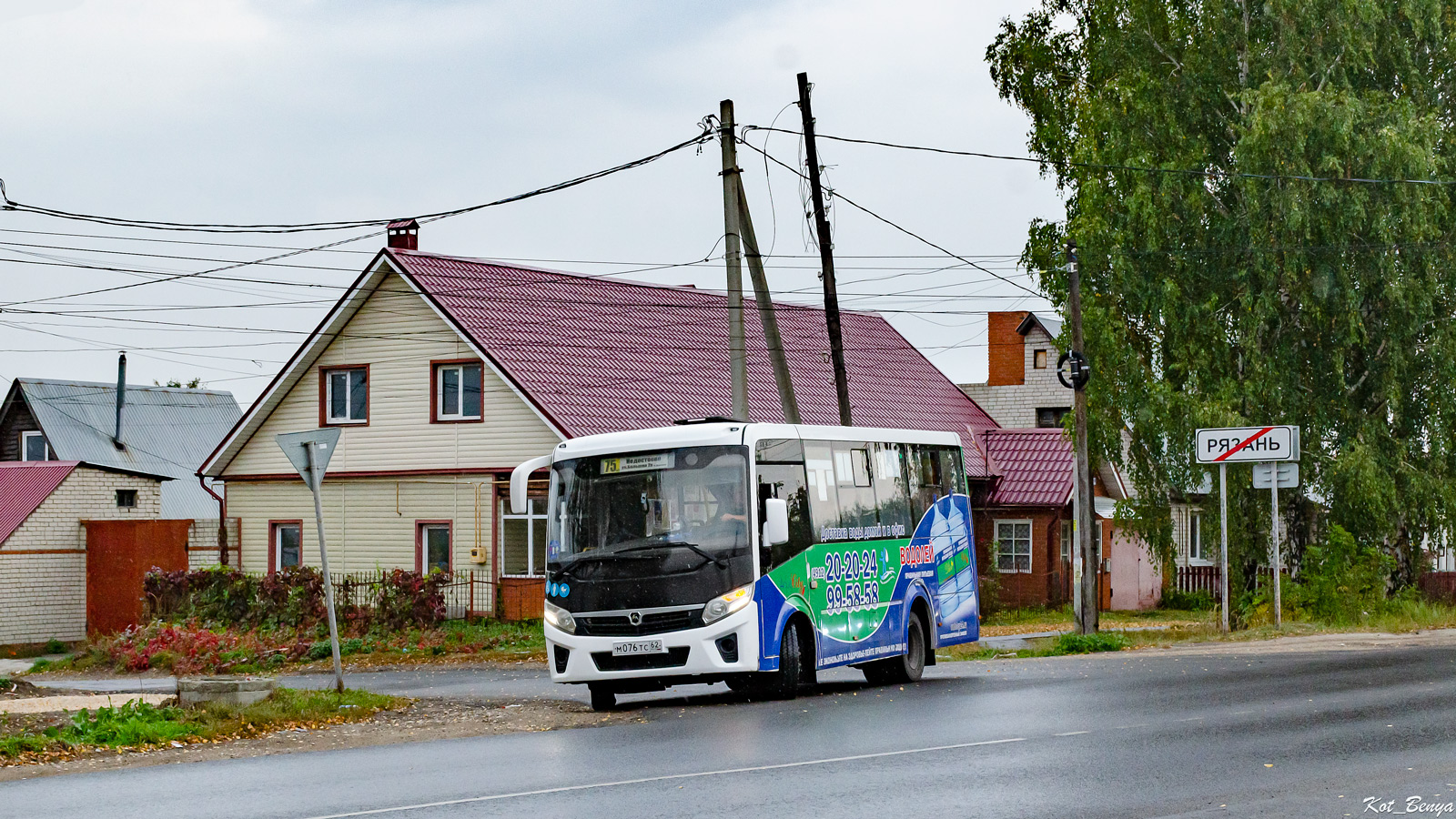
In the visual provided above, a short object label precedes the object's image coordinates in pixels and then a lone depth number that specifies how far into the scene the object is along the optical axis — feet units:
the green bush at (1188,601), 140.26
